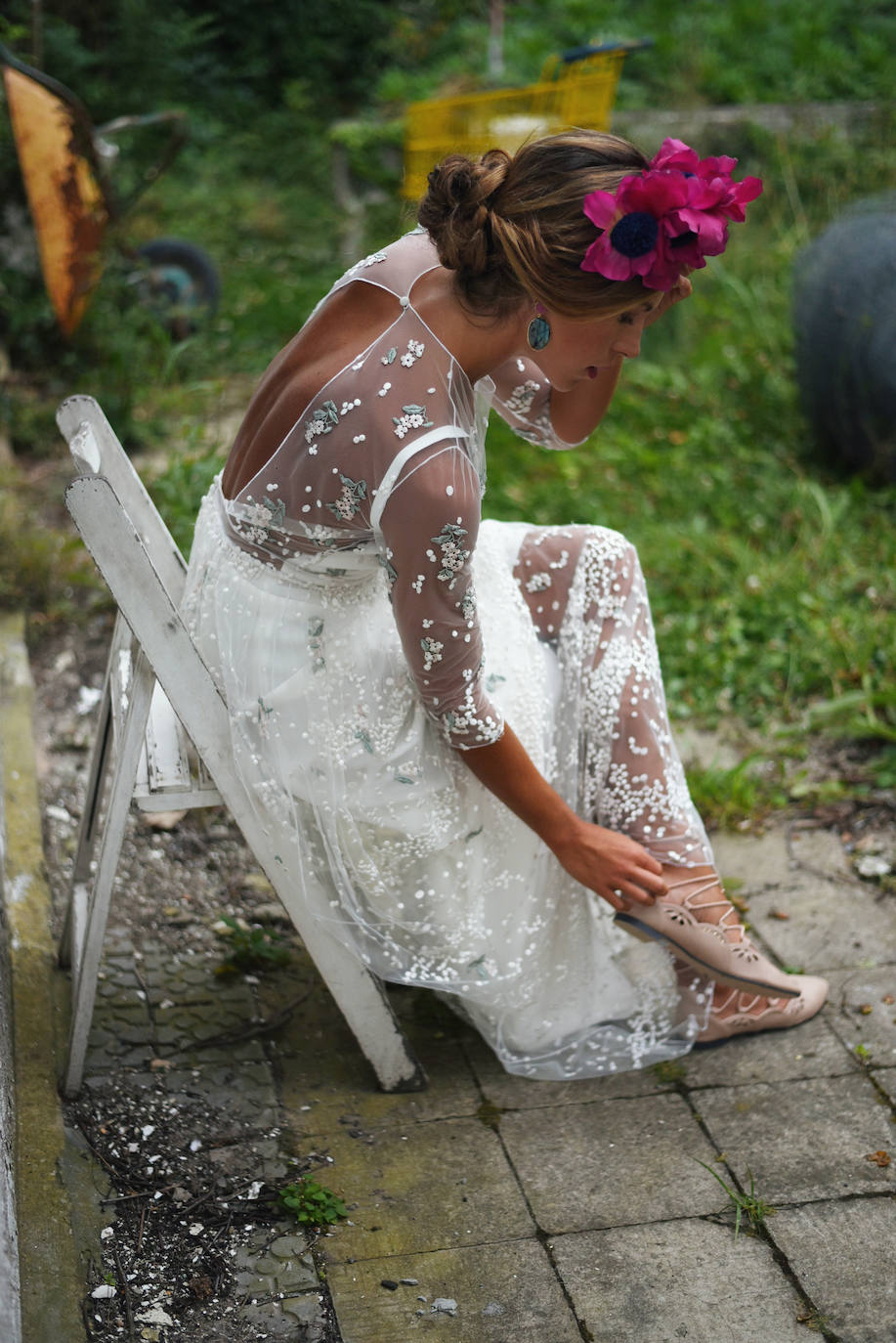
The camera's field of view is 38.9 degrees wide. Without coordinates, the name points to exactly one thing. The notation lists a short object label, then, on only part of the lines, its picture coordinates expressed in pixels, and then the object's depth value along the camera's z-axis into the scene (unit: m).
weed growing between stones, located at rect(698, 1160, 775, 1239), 1.87
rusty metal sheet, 4.28
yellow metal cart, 5.28
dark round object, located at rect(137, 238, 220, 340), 5.18
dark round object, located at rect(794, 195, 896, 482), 4.05
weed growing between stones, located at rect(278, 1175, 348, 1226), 1.84
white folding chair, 1.80
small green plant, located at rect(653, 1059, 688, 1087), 2.16
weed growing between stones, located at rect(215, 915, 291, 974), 2.38
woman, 1.70
